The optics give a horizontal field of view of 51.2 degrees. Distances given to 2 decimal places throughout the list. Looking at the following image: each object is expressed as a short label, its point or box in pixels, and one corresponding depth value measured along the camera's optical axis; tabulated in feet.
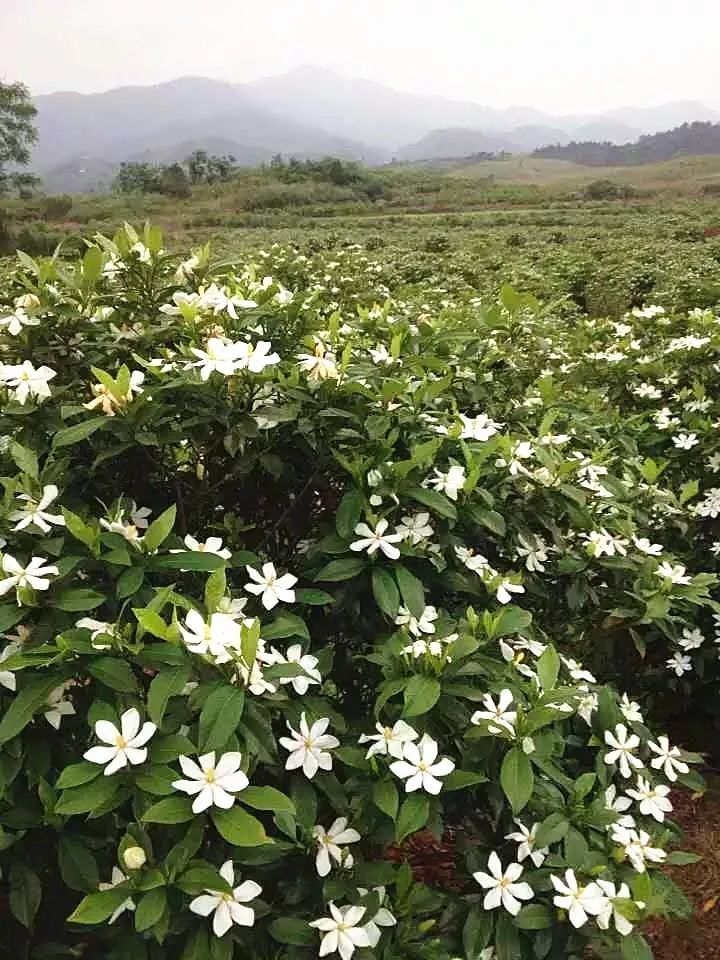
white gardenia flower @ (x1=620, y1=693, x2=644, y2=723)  4.99
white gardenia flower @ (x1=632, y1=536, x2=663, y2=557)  5.89
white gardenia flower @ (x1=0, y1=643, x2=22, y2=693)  3.36
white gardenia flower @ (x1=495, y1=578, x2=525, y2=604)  4.56
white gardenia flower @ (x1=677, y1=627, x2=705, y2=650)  7.11
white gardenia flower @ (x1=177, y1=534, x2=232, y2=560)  4.11
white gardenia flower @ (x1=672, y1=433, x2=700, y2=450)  8.25
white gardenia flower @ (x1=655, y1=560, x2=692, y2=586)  5.76
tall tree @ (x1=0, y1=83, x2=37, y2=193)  120.06
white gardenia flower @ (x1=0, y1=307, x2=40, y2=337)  4.52
